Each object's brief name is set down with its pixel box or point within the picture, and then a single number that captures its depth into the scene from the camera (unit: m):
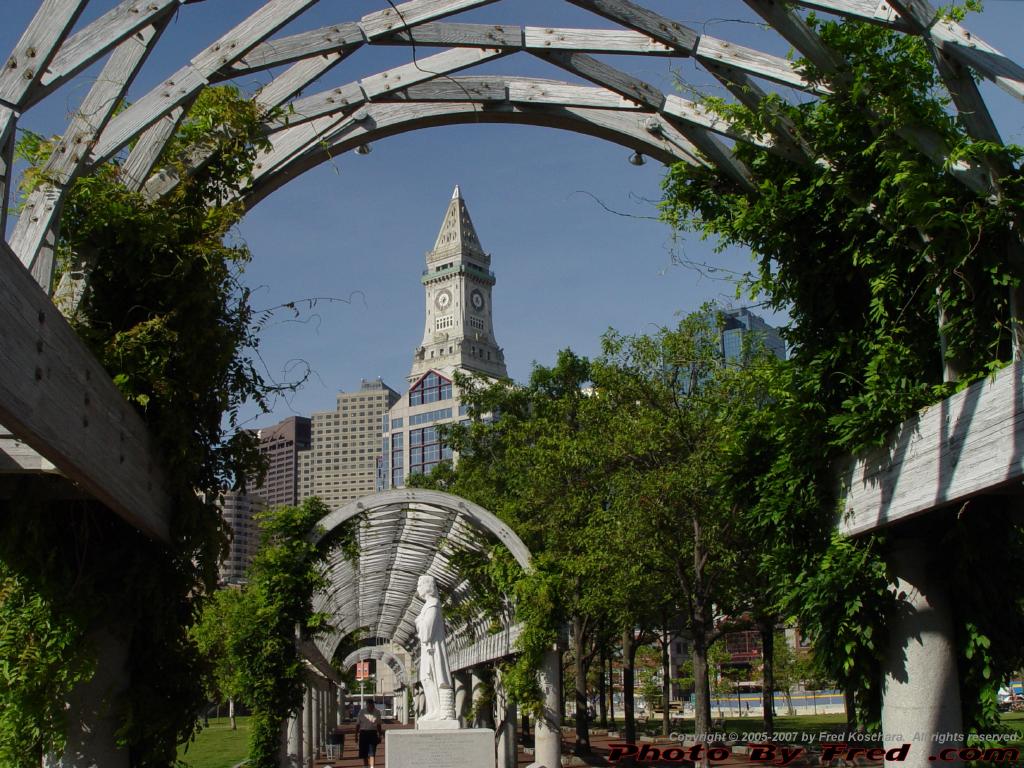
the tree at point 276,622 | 15.65
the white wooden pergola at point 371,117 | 4.67
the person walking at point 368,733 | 23.55
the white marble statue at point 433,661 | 15.09
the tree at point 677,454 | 17.88
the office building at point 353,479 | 191.88
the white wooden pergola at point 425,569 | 16.03
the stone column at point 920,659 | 6.68
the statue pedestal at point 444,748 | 13.64
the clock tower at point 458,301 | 142.38
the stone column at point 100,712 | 6.39
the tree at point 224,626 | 16.85
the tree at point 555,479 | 19.97
